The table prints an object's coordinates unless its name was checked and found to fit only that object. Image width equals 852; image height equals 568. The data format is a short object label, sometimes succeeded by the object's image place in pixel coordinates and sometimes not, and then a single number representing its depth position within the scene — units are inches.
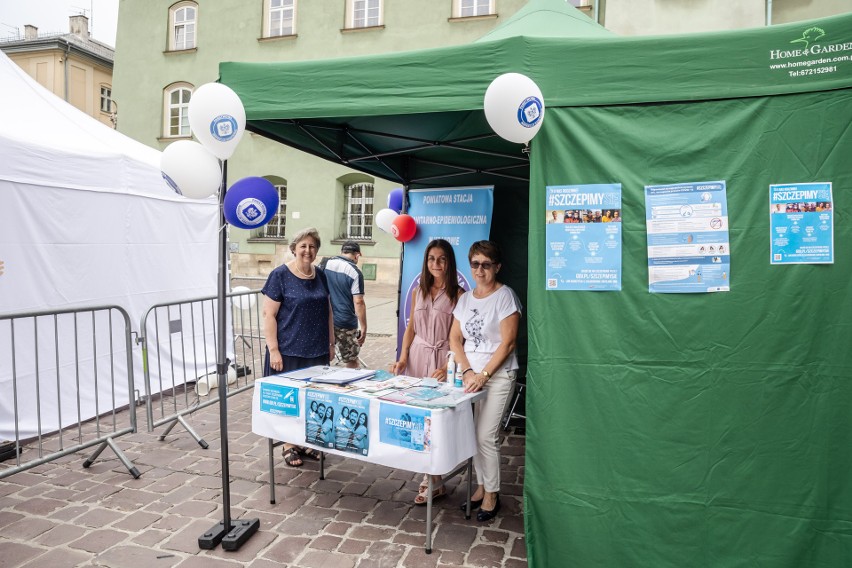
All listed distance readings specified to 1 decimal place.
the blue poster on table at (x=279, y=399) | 142.2
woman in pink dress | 168.4
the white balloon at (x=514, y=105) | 109.0
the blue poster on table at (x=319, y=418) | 136.3
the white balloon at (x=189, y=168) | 128.6
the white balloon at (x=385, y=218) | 280.4
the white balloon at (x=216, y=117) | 123.6
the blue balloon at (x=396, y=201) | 296.9
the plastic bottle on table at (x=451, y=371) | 148.9
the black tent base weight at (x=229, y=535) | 128.3
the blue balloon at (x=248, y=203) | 128.9
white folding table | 121.5
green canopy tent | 105.9
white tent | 201.3
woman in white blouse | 143.6
